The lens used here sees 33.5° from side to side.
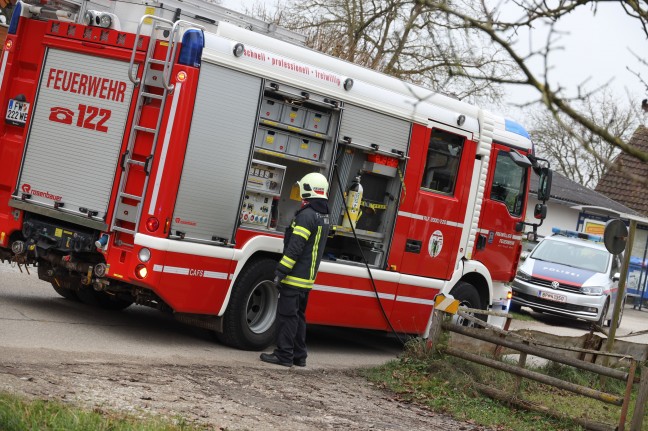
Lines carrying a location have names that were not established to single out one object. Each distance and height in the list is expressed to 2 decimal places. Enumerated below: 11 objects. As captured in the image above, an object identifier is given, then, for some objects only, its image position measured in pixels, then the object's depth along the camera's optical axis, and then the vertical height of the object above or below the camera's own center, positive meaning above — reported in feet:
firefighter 34.32 -0.49
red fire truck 33.04 +2.06
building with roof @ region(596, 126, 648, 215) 130.29 +15.90
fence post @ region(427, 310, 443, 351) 37.14 -2.07
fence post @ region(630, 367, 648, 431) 30.76 -2.59
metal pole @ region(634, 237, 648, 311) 108.06 +3.29
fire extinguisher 39.11 +1.84
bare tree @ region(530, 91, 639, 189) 179.61 +25.26
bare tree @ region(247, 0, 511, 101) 94.12 +20.33
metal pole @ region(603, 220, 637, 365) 40.98 +0.70
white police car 73.97 +1.15
